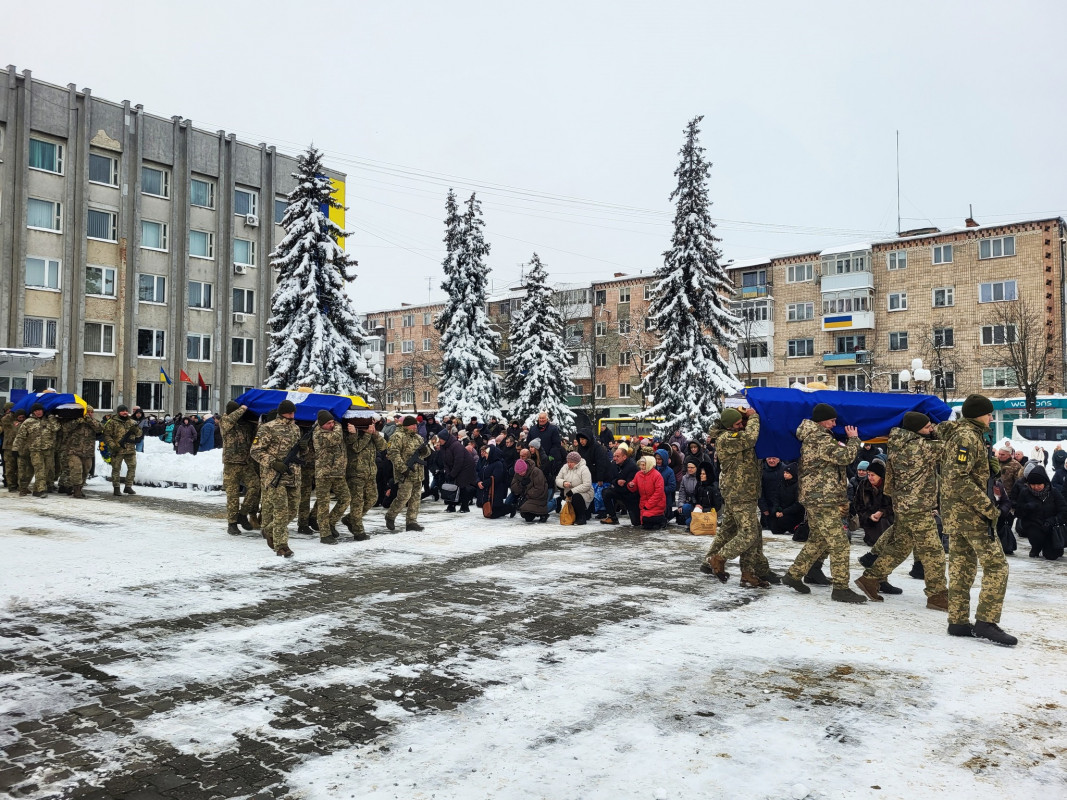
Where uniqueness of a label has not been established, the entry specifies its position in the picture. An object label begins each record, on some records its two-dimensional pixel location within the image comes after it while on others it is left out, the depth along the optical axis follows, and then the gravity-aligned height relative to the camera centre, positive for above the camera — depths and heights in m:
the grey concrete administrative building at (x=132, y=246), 33.75 +8.45
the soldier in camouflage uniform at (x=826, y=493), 8.12 -0.62
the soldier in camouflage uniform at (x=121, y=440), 17.47 -0.30
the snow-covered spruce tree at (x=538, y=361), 38.50 +3.43
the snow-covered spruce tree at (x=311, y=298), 26.77 +4.48
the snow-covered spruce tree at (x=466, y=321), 37.88 +5.26
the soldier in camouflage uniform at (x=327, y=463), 11.27 -0.48
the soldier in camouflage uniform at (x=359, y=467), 12.07 -0.57
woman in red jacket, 14.04 -1.12
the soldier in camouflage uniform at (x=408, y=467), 12.82 -0.60
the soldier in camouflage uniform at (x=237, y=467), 12.31 -0.60
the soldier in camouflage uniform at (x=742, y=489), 8.81 -0.63
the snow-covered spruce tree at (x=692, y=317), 27.66 +4.06
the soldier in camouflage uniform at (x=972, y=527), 6.70 -0.79
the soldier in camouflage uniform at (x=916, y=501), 7.86 -0.67
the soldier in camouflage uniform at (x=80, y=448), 16.97 -0.45
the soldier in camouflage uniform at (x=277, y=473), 10.43 -0.59
